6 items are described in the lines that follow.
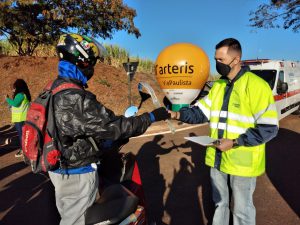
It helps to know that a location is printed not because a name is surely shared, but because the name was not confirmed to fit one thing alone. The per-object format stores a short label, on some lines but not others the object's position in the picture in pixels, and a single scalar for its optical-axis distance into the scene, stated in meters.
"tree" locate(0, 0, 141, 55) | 11.86
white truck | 6.31
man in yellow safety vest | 1.84
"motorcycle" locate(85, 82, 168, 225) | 1.56
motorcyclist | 1.50
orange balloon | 4.01
